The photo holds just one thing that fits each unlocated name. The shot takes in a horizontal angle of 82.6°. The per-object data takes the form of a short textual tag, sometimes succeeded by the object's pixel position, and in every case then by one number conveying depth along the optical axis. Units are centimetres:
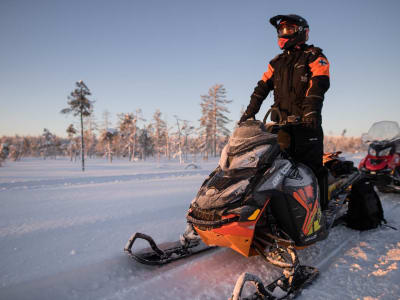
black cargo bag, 325
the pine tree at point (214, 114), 3766
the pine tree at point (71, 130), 3698
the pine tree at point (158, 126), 5044
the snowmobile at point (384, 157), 552
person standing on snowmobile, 246
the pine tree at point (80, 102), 2484
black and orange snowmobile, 178
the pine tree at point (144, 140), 5378
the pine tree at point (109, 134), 3924
